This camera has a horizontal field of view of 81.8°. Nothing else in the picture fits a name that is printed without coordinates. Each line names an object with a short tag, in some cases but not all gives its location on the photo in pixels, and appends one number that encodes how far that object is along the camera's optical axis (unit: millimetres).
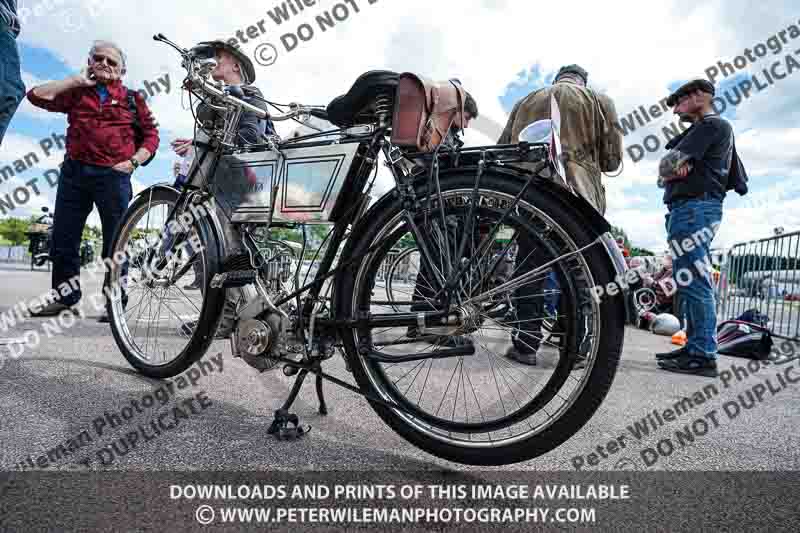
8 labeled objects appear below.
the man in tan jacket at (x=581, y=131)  3072
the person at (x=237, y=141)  2037
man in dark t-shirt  3232
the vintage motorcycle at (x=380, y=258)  1353
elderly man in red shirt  3439
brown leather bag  1500
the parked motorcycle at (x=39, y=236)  13352
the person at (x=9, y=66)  2184
